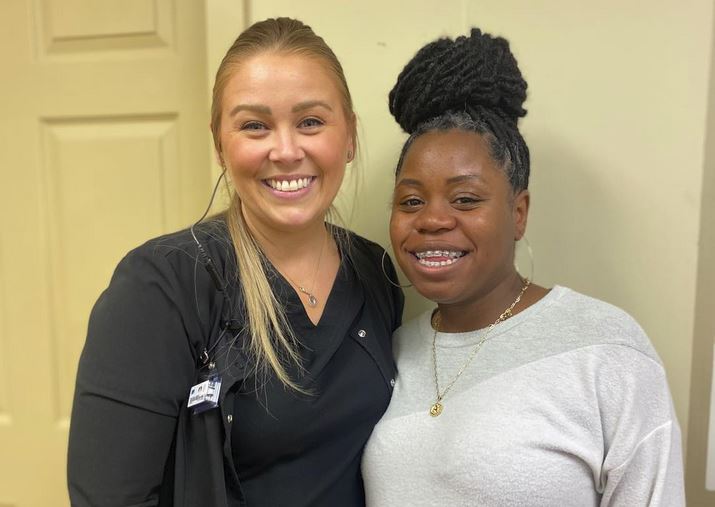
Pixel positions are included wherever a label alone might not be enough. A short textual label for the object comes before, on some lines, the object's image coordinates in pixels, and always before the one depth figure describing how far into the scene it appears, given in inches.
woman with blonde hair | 31.9
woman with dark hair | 33.5
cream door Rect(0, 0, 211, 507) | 53.9
